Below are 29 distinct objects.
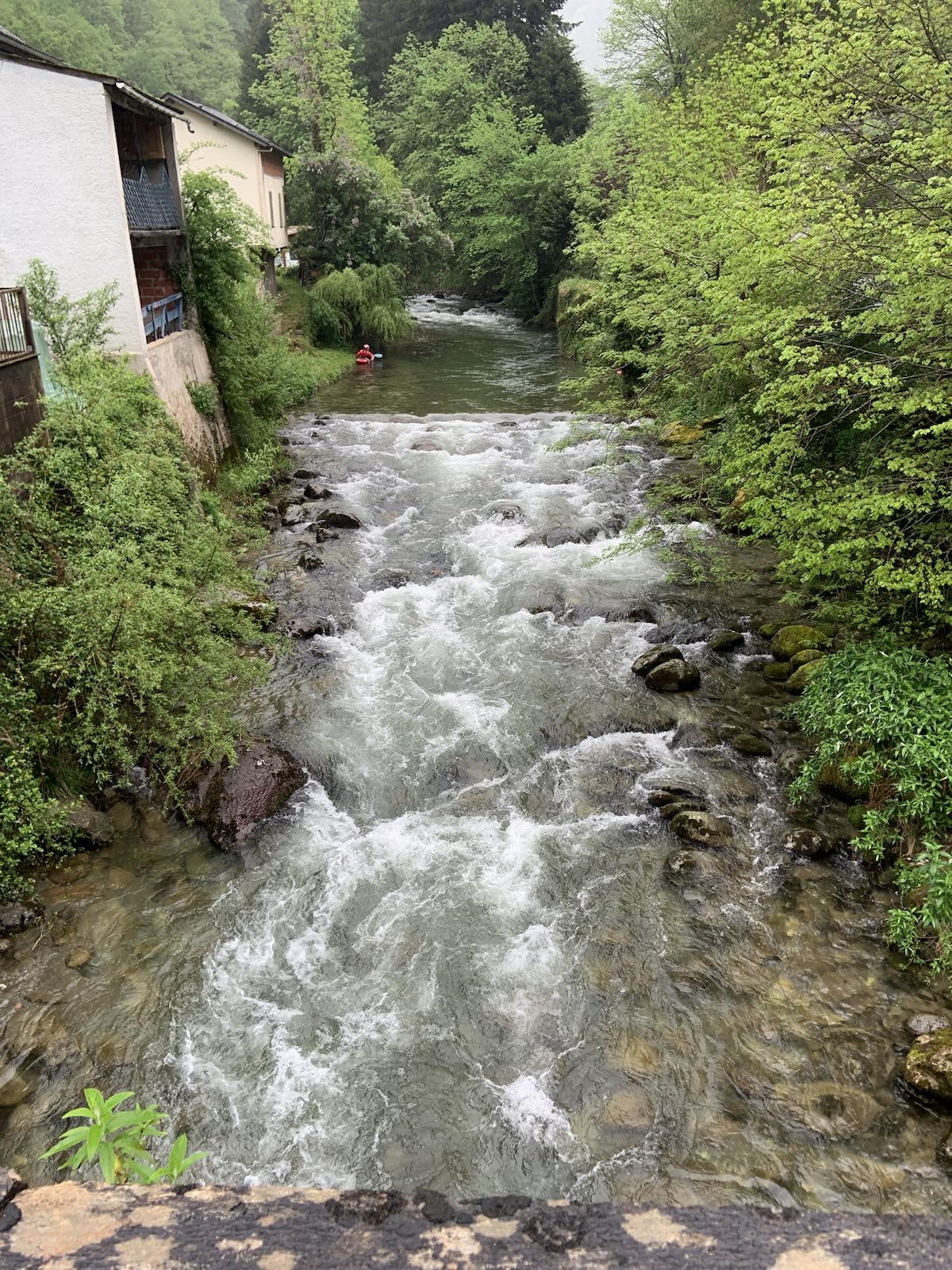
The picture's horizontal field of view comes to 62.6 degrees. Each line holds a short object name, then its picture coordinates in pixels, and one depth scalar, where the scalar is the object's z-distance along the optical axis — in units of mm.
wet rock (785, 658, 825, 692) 10820
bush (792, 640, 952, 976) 7156
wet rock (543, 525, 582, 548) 16266
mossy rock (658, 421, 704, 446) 21578
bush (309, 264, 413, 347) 31172
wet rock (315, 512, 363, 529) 16984
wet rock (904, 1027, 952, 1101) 5926
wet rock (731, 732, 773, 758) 9922
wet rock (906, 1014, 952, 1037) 6422
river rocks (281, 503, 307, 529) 17328
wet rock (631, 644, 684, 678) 11641
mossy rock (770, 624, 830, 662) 11602
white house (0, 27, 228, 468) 13812
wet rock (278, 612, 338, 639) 12781
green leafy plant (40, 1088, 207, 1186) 2984
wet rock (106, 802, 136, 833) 8727
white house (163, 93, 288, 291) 28297
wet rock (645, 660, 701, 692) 11297
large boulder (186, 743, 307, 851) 8766
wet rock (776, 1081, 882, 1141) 5879
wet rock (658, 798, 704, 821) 9000
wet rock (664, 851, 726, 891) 8133
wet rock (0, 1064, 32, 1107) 6039
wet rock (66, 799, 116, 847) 8289
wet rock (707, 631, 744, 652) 12148
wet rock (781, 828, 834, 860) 8344
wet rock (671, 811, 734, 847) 8617
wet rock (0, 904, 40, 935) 7304
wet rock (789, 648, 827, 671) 11247
